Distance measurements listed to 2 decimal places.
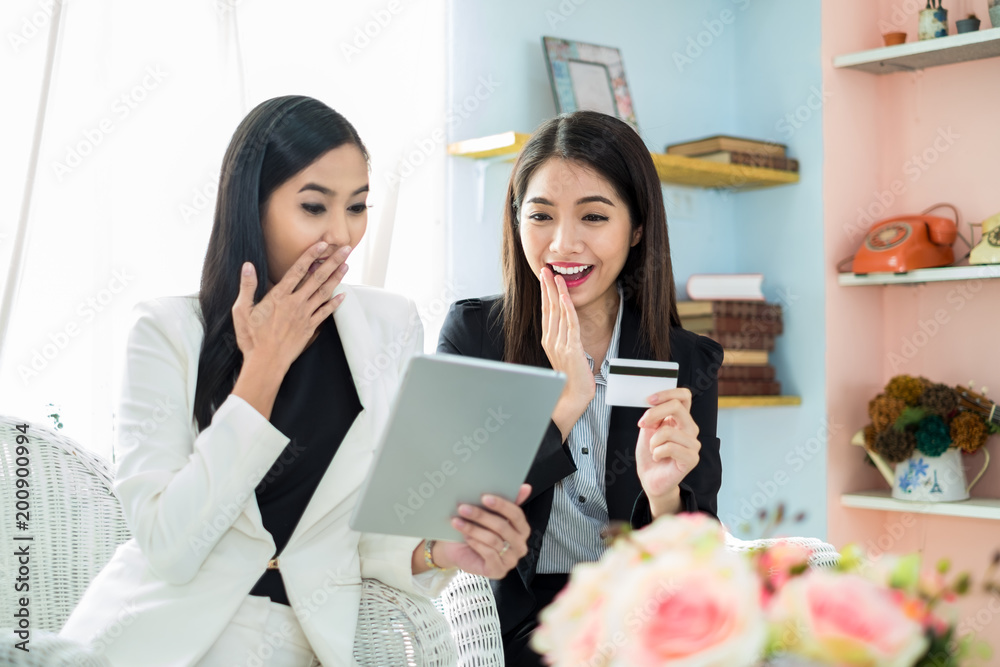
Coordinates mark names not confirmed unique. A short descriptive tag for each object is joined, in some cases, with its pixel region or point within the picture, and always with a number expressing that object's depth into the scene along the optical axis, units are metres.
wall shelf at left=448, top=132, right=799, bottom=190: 2.61
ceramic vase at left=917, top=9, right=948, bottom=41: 3.04
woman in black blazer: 1.72
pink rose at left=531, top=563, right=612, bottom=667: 0.74
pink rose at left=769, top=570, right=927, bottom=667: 0.67
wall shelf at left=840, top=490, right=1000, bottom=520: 2.85
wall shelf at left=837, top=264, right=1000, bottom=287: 2.86
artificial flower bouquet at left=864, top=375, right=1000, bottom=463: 2.91
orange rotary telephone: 3.01
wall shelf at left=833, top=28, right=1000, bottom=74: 2.90
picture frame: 2.86
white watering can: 2.96
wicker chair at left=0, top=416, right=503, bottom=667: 1.44
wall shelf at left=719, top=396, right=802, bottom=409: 3.06
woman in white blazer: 1.34
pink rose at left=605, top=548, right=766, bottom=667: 0.67
